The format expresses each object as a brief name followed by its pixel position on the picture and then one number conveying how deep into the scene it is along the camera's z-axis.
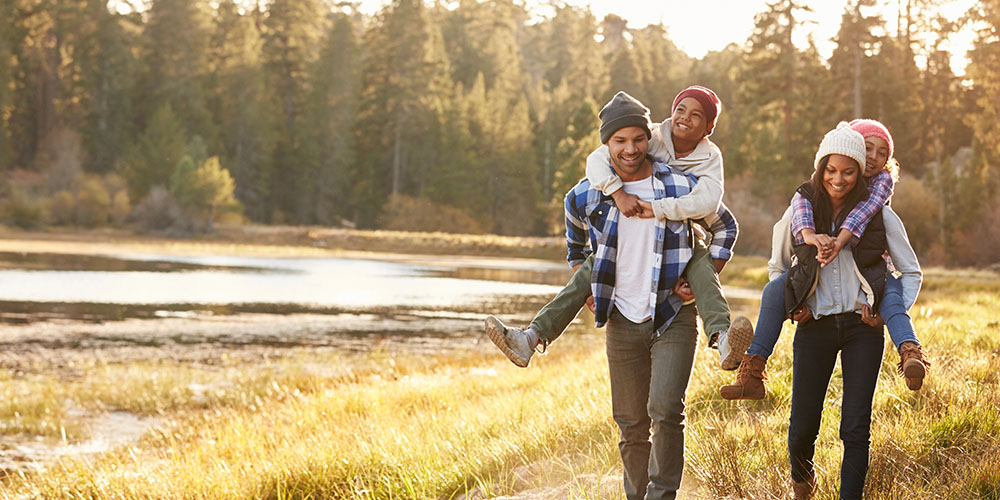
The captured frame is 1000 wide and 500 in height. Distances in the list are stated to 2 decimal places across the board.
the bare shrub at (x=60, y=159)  61.84
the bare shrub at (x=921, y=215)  38.28
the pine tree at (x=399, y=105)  72.81
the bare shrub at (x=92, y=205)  57.94
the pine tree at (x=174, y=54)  71.31
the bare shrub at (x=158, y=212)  58.56
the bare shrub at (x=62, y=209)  57.56
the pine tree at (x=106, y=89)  69.56
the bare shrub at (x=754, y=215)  46.91
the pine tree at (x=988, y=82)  26.42
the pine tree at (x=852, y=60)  42.19
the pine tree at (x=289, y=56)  77.38
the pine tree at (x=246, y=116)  70.19
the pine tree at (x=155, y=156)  62.25
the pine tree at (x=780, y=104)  46.00
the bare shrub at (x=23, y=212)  55.72
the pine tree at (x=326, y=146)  74.06
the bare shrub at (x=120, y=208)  59.16
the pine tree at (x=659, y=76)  73.81
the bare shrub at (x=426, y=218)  67.56
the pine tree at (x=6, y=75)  65.44
